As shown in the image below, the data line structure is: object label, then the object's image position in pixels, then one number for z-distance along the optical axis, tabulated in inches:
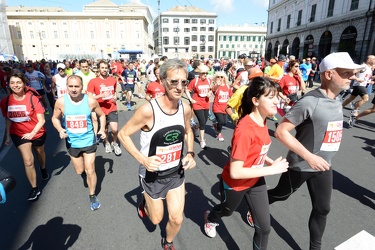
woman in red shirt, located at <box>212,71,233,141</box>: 224.7
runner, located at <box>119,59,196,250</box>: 84.9
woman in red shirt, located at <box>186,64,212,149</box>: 225.9
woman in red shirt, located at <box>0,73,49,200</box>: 140.6
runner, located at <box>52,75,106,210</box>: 133.8
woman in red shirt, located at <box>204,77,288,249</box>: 77.4
